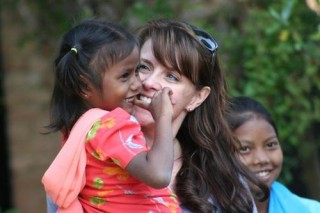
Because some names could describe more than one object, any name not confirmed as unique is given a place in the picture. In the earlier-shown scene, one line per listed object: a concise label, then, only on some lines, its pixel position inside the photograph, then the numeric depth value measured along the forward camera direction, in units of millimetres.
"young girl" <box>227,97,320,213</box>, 9078
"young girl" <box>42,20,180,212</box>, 6441
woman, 7555
